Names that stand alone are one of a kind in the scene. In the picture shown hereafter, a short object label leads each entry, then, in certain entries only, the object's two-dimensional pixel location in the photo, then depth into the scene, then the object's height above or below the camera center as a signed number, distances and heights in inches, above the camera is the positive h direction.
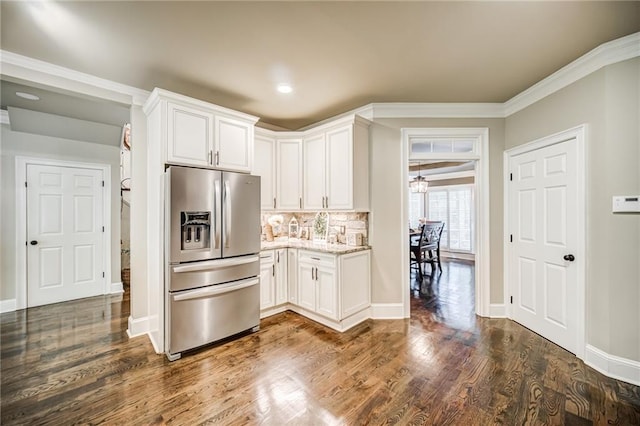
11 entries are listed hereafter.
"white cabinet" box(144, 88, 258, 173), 102.7 +34.1
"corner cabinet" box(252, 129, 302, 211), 149.6 +23.5
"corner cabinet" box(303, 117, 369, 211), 130.8 +23.6
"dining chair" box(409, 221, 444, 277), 211.9 -26.4
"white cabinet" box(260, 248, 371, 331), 122.2 -35.7
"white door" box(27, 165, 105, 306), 154.8 -12.4
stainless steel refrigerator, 98.6 -17.4
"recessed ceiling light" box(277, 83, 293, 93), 114.3 +54.9
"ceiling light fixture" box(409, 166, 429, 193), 251.9 +26.1
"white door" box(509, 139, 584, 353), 103.1 -12.8
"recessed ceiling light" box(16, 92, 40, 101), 114.0 +51.4
